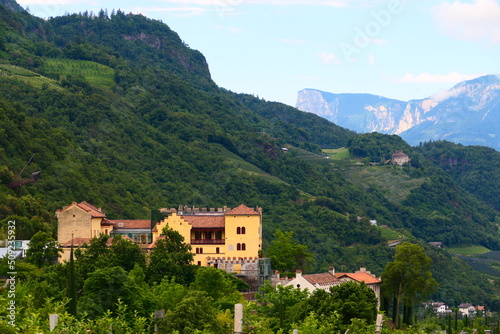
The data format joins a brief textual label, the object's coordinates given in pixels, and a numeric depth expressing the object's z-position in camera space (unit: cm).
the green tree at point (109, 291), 5716
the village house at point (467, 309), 14365
